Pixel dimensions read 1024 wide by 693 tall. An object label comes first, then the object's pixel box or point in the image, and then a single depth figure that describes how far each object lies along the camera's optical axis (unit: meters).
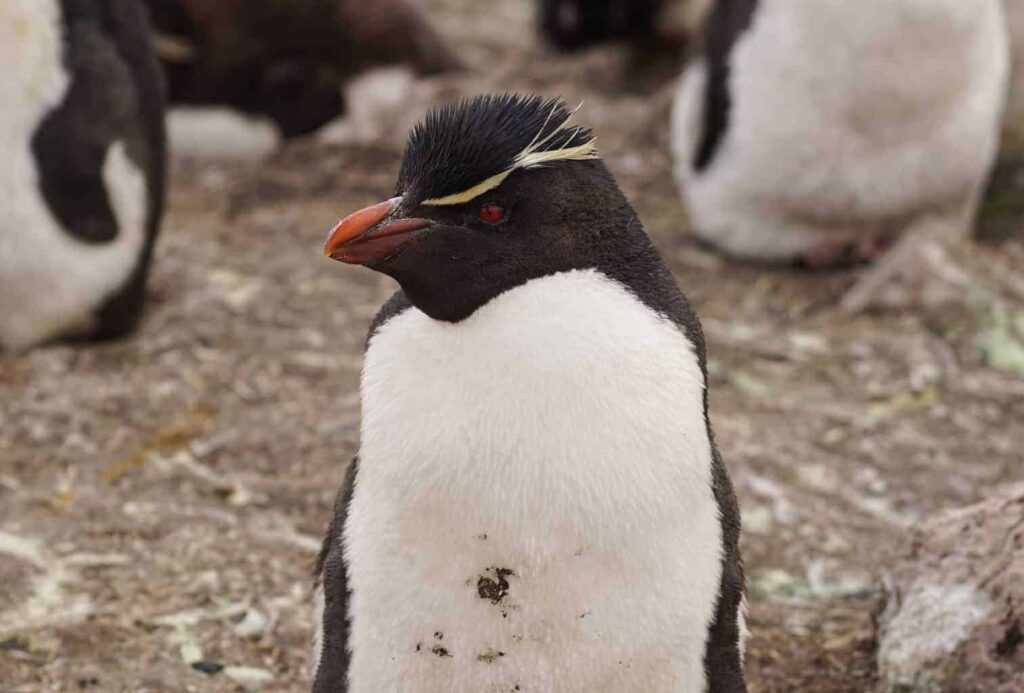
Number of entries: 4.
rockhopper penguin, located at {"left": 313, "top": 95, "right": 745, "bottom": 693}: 4.29
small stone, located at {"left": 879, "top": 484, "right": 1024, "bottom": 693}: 5.45
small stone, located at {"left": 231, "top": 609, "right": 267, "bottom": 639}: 6.28
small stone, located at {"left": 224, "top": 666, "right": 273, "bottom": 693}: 5.88
